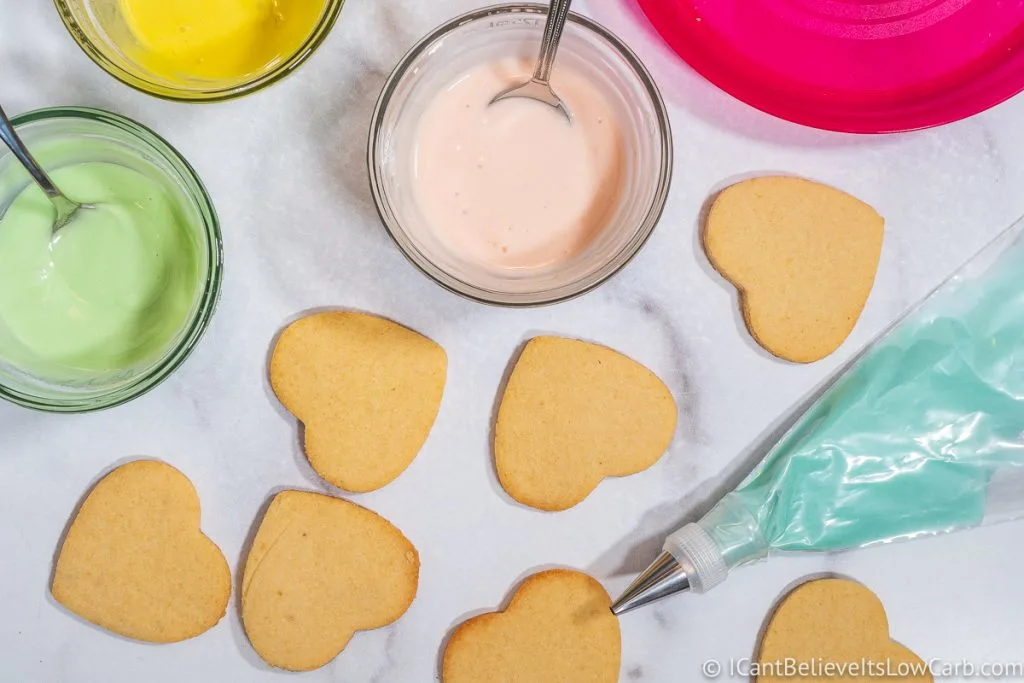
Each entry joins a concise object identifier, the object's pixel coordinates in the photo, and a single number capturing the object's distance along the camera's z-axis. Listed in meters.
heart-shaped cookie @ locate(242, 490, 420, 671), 0.82
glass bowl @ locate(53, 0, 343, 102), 0.73
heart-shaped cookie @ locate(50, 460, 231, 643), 0.81
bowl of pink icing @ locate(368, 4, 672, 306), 0.76
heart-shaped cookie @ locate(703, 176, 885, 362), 0.82
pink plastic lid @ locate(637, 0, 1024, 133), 0.80
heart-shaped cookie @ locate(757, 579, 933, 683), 0.83
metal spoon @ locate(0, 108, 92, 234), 0.67
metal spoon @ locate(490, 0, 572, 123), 0.71
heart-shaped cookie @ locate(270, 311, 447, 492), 0.81
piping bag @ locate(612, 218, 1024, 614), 0.84
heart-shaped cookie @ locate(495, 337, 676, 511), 0.82
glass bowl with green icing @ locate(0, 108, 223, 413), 0.77
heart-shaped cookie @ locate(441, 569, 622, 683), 0.82
